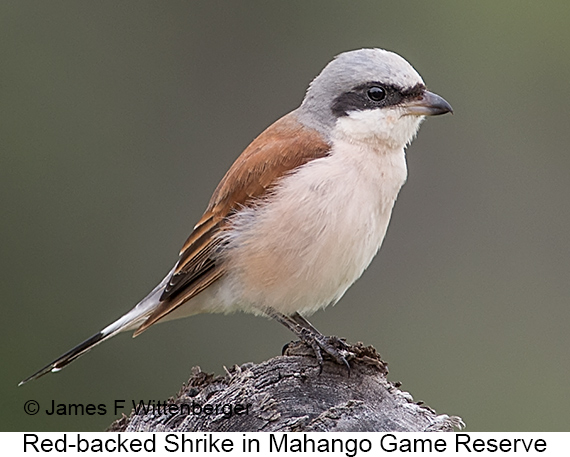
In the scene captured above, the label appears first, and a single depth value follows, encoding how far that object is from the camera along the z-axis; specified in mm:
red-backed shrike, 8391
